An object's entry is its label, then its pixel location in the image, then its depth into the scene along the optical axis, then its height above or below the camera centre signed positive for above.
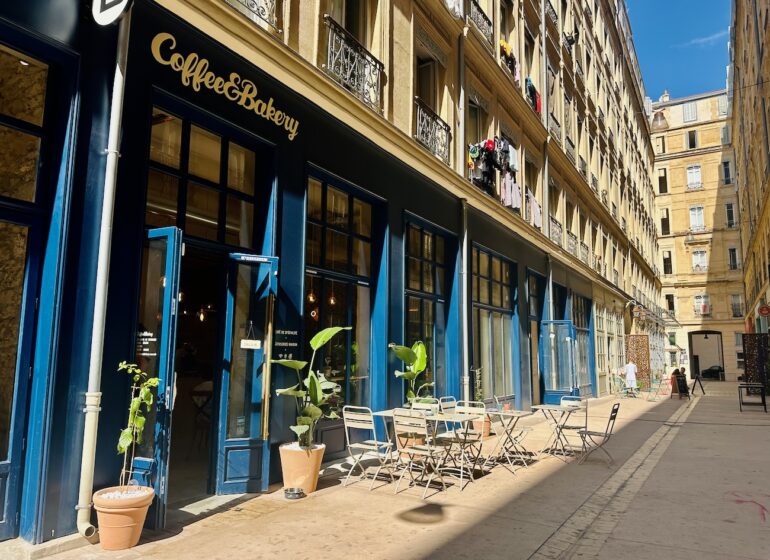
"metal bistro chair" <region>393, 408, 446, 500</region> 6.67 -1.07
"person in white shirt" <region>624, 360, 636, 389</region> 22.54 -0.43
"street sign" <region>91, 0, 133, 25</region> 4.62 +2.79
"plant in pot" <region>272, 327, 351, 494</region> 6.29 -0.77
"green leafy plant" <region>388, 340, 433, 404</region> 8.60 +0.01
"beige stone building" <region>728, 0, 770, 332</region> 23.45 +11.43
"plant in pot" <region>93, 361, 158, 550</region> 4.45 -1.10
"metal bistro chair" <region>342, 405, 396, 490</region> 6.88 -1.05
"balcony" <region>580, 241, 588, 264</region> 21.97 +4.25
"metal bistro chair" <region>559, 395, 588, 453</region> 8.91 -0.66
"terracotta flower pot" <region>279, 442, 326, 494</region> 6.29 -1.16
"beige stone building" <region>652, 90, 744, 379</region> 45.97 +10.78
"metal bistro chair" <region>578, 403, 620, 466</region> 8.72 -1.41
